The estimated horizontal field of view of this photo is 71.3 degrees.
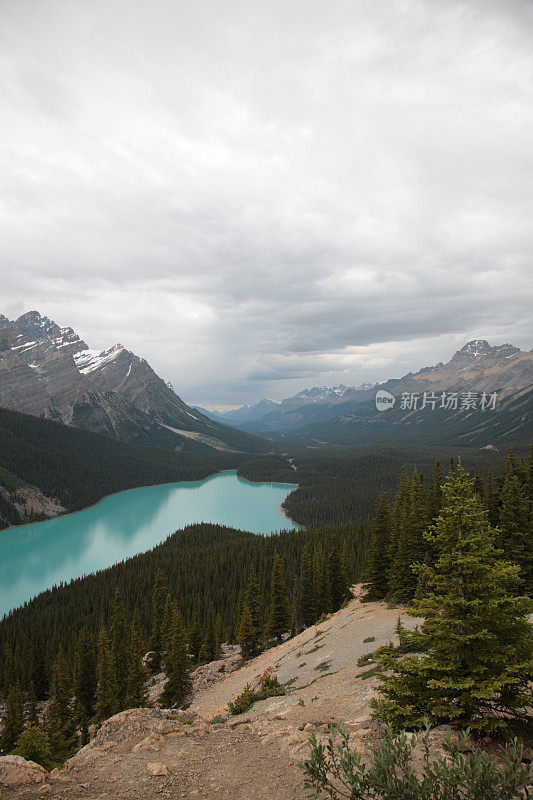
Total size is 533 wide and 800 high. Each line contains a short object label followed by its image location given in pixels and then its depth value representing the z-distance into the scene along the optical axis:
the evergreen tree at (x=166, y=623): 38.53
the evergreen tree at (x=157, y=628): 42.94
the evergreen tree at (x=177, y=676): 29.78
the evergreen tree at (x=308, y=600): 42.28
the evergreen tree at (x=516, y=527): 28.88
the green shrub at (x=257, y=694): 17.28
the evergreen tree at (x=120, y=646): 35.27
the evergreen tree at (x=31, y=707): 34.46
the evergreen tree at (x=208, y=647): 40.81
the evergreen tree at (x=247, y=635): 36.07
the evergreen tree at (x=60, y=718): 27.03
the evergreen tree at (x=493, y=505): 34.47
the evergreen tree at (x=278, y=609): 40.38
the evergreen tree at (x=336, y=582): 41.78
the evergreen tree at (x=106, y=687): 31.52
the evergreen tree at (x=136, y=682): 30.24
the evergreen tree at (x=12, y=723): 32.44
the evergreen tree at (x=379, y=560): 34.19
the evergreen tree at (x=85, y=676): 40.88
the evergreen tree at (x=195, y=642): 43.66
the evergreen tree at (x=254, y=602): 40.40
